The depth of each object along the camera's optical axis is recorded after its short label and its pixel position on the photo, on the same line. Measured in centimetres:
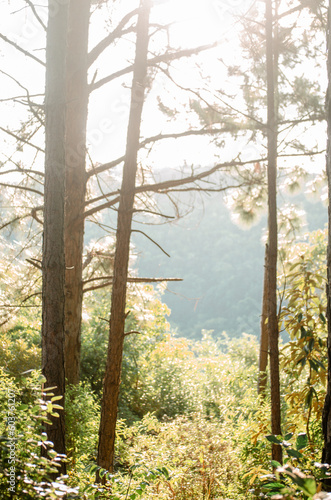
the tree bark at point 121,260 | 375
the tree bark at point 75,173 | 543
